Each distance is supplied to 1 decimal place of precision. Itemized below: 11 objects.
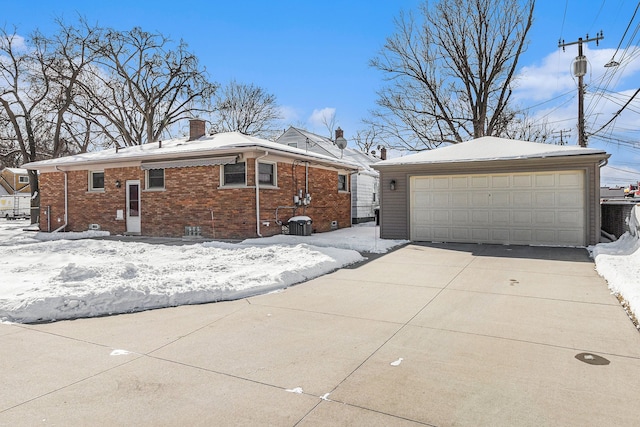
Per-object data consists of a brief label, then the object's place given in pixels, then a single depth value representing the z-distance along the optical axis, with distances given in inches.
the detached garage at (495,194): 409.1
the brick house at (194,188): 490.6
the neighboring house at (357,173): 804.6
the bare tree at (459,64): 811.4
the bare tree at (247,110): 1375.4
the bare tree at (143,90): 1051.3
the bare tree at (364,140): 1514.5
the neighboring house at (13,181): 1334.9
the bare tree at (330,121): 1637.6
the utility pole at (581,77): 663.8
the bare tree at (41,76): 855.1
